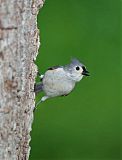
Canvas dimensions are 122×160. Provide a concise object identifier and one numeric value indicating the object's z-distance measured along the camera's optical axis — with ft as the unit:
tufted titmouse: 23.54
